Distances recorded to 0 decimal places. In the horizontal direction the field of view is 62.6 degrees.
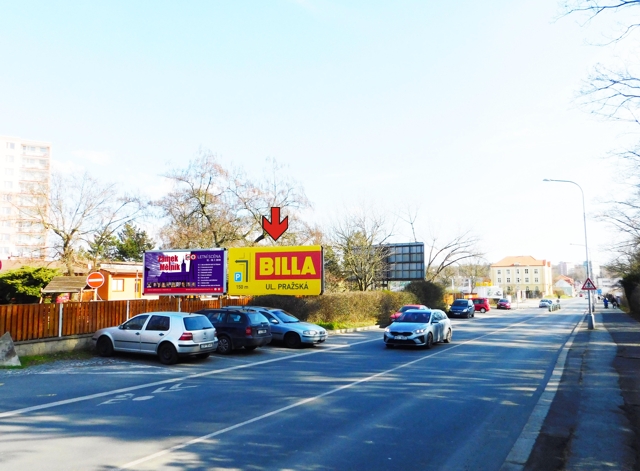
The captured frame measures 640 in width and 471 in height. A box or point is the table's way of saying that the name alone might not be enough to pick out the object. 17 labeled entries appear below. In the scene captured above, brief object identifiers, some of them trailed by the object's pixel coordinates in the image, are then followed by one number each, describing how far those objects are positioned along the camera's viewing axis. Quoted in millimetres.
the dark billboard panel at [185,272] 26938
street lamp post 30427
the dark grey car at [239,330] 18109
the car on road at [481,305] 60250
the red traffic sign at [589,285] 32219
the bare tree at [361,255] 48500
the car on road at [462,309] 46781
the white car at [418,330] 19438
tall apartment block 99012
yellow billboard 29047
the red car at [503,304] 69562
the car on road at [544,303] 74000
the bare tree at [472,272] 117238
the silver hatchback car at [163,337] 15375
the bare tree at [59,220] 35375
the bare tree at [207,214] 36750
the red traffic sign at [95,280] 19109
